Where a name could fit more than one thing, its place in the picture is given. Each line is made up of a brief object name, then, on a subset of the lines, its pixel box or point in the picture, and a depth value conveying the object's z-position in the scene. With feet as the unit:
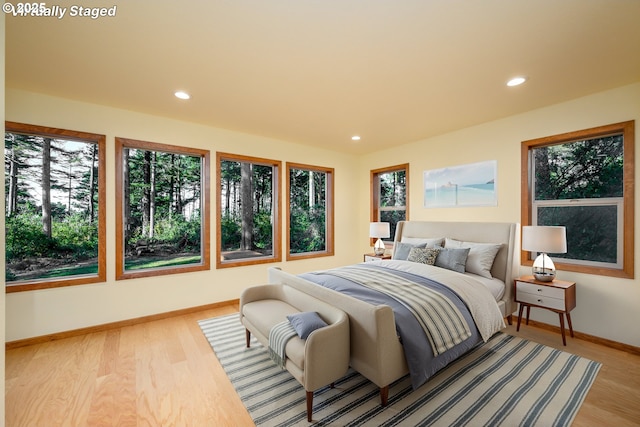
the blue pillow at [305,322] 6.18
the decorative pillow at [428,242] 12.04
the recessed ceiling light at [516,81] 8.13
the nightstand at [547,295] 8.91
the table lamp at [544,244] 8.91
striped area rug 5.89
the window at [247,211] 13.48
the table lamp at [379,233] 15.23
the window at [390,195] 15.97
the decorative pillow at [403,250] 12.11
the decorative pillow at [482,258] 10.27
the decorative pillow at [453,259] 10.40
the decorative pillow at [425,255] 10.94
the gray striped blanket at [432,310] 6.61
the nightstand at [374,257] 14.58
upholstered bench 5.67
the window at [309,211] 15.93
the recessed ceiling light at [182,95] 9.07
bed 5.99
